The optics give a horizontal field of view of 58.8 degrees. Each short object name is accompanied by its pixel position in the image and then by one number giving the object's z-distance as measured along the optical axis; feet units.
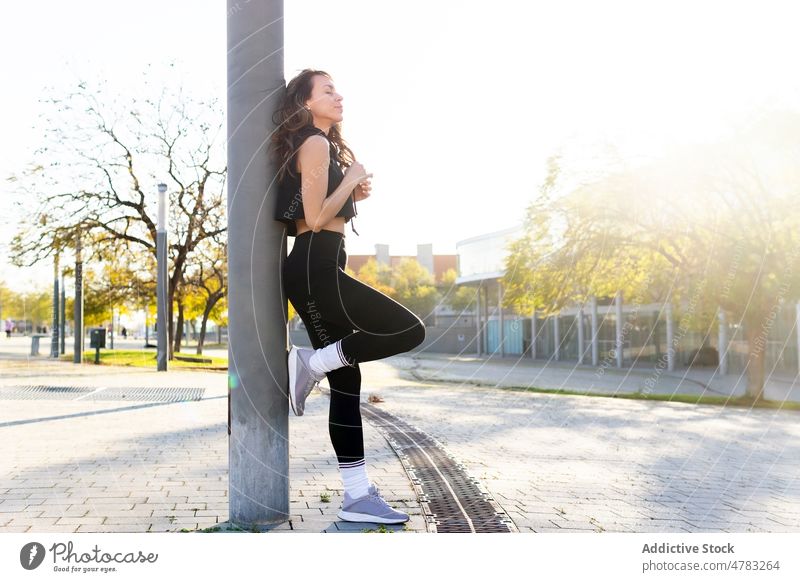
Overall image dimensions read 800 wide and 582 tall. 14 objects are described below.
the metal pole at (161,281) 42.39
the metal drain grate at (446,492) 7.93
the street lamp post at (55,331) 50.20
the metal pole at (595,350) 83.99
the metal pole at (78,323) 51.83
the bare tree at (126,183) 31.22
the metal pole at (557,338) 84.80
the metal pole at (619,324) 72.23
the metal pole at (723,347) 66.08
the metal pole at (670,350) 71.96
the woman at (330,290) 7.64
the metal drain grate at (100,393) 25.32
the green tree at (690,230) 34.47
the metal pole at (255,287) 7.98
